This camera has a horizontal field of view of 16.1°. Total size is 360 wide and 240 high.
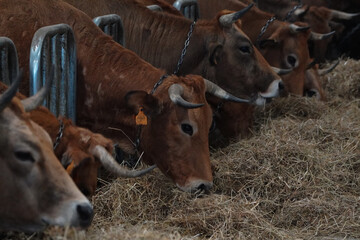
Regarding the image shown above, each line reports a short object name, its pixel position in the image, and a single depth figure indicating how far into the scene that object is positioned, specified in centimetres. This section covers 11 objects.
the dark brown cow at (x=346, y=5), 2355
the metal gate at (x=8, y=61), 971
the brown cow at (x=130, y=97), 1084
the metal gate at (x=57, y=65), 1008
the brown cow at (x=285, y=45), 1691
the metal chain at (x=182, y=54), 1387
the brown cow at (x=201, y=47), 1383
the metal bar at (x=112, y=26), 1242
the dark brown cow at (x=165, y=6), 1501
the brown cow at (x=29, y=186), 744
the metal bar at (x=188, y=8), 1607
